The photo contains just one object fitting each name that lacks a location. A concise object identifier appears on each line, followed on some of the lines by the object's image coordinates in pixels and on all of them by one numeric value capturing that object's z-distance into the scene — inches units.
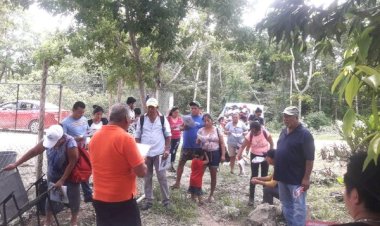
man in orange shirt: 148.6
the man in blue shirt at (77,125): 251.6
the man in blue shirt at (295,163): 183.0
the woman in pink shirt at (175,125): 372.8
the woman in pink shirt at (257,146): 288.8
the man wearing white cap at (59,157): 184.4
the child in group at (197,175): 286.2
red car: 594.1
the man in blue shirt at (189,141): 303.9
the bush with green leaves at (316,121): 1218.6
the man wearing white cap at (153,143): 262.5
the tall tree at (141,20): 240.1
